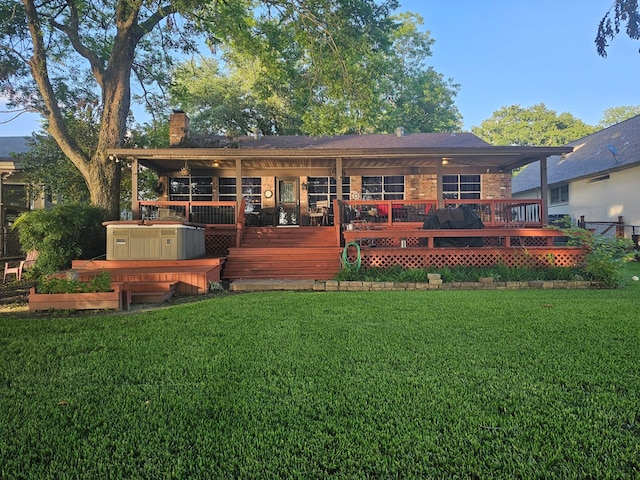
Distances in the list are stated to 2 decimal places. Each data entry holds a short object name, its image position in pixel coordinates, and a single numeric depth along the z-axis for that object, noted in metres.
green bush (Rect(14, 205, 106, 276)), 7.88
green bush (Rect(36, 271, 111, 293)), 5.34
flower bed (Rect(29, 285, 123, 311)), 5.15
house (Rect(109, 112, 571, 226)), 13.23
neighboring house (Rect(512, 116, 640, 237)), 14.11
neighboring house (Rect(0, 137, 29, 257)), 11.65
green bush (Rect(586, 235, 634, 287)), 6.96
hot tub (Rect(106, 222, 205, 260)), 7.75
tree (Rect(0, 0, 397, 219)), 10.83
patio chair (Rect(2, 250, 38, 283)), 7.93
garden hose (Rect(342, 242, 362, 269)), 8.05
